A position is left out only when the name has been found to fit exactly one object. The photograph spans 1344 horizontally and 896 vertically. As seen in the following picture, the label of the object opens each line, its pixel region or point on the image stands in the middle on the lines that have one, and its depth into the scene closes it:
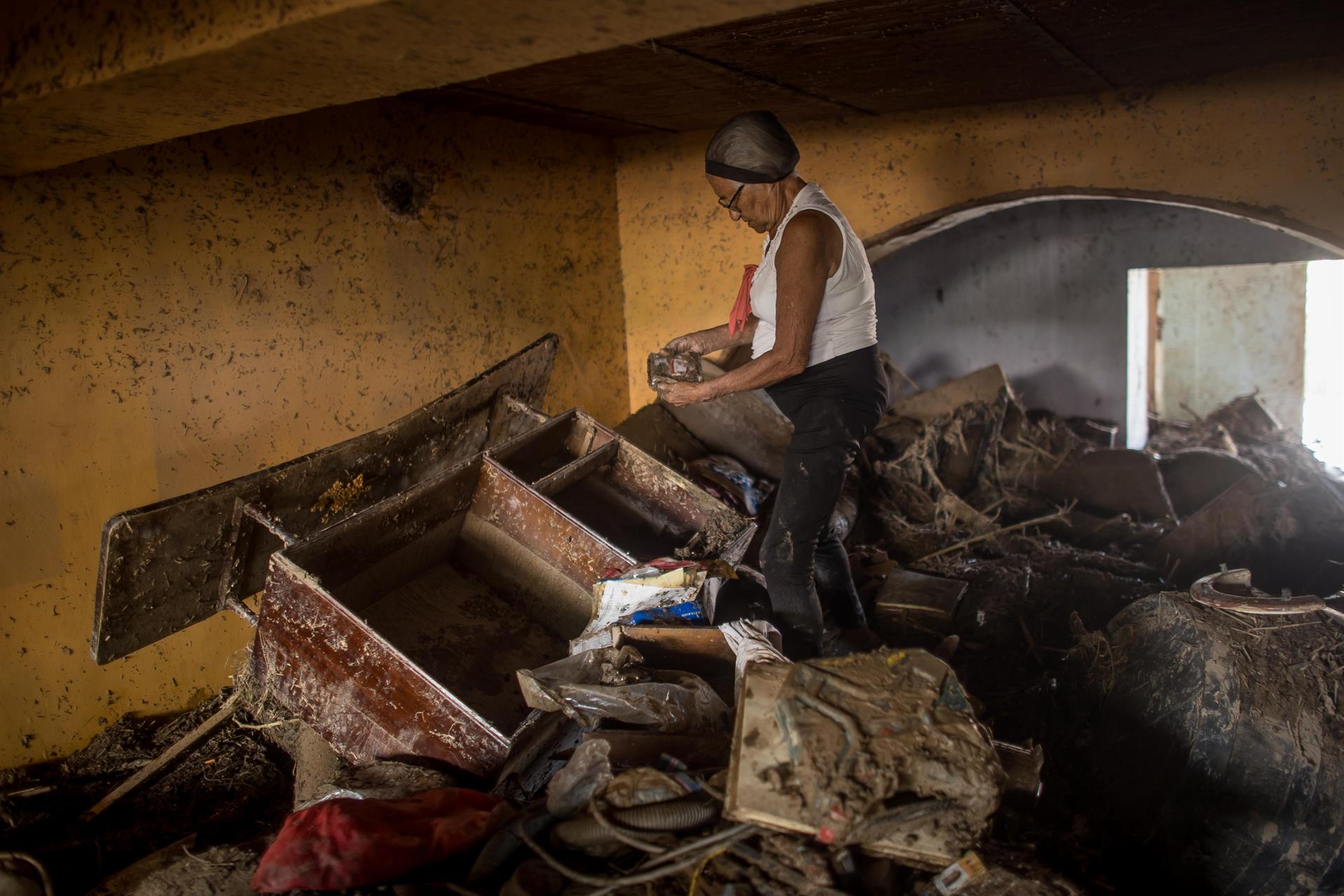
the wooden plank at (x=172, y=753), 2.82
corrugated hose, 1.79
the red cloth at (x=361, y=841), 1.85
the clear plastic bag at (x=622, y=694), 2.19
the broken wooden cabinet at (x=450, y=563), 2.34
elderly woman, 2.44
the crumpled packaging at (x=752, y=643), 2.20
